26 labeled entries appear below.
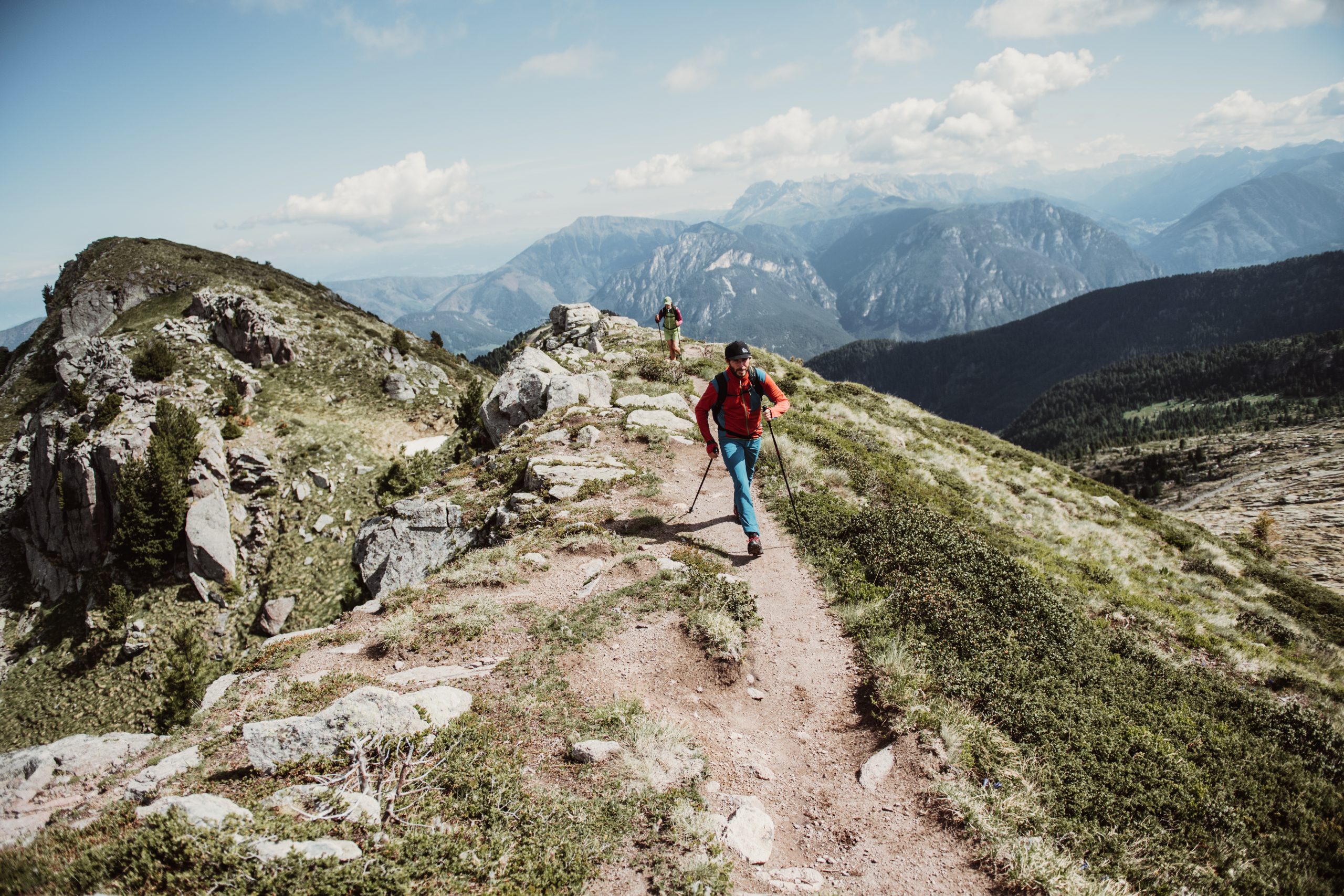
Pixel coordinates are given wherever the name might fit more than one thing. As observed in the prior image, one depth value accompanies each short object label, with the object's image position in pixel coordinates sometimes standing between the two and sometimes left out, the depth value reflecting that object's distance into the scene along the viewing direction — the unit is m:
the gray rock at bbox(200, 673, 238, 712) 8.88
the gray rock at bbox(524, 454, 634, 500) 15.64
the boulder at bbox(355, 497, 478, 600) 16.09
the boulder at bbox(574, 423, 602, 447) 18.72
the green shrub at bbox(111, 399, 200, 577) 27.06
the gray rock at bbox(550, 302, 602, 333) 47.88
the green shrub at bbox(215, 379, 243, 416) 37.31
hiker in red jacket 12.03
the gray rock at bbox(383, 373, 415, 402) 44.16
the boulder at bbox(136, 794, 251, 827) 5.14
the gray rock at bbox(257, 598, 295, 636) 26.02
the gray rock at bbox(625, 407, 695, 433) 20.06
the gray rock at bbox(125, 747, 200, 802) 6.47
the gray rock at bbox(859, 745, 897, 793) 6.85
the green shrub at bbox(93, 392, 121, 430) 32.47
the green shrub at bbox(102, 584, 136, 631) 26.16
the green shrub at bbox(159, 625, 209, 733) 19.78
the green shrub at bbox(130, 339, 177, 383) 38.09
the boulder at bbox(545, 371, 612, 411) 23.62
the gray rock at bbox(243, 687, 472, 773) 6.38
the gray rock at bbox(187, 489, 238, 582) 28.05
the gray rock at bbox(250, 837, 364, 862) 4.80
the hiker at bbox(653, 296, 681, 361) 28.94
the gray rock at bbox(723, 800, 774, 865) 5.91
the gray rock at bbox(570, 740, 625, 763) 6.90
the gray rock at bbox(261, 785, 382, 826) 5.53
